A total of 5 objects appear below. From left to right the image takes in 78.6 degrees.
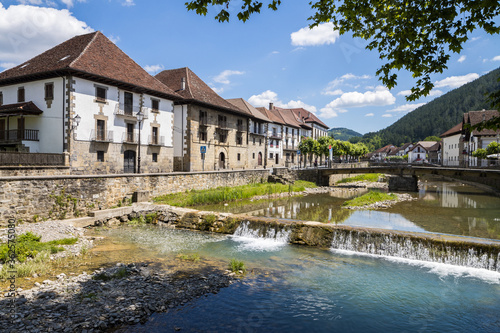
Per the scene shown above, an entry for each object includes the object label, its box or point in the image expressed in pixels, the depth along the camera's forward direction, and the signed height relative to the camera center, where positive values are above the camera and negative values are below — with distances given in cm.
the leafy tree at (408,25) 522 +254
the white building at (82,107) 2342 +436
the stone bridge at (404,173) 3366 -147
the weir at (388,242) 1088 -324
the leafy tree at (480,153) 4659 +164
